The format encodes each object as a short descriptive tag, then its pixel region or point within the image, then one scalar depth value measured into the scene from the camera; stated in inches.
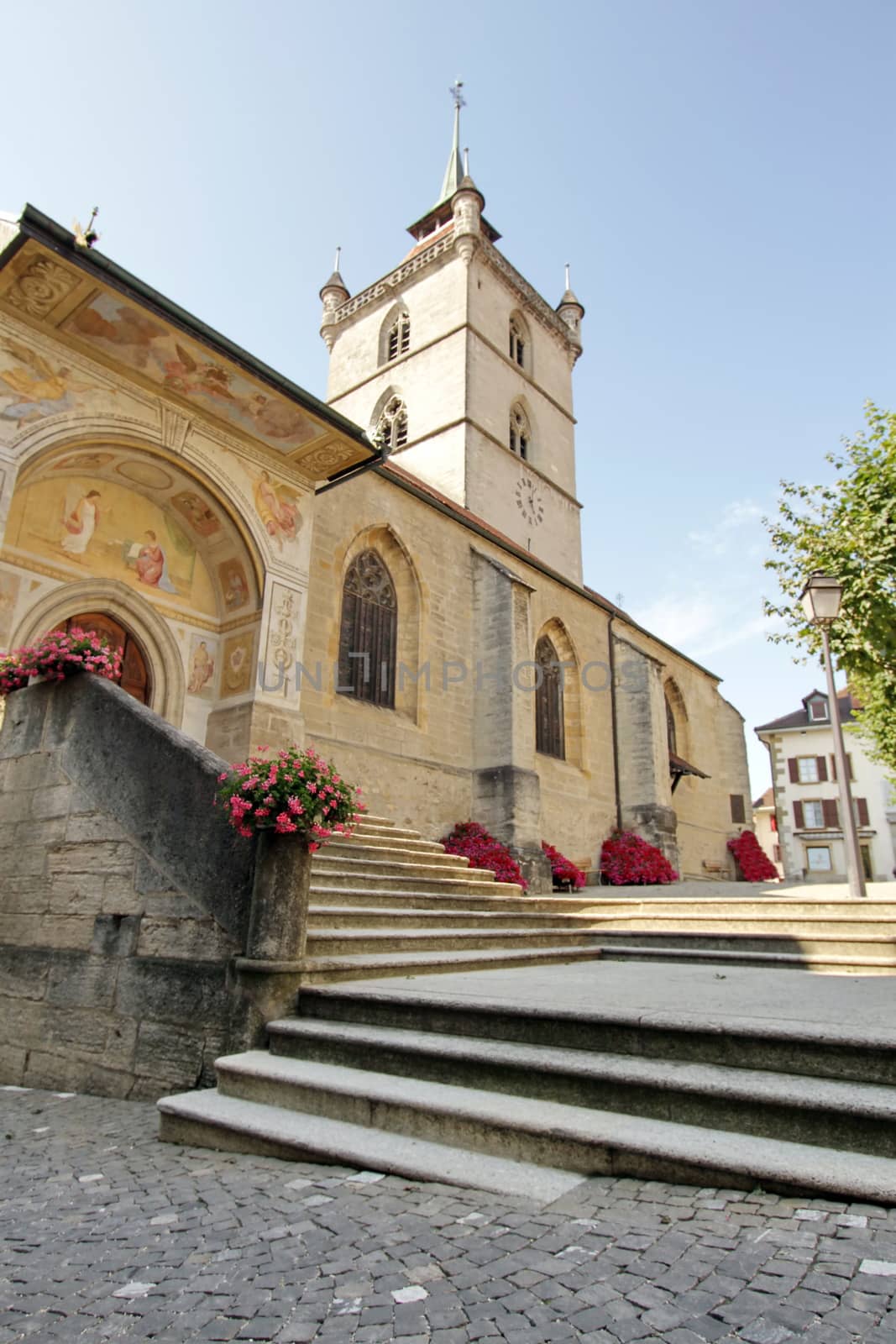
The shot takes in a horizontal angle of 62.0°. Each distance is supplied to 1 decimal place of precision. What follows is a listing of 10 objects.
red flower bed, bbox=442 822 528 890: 454.0
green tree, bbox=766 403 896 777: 516.1
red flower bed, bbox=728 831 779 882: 874.1
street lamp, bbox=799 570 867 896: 312.3
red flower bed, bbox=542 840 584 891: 527.6
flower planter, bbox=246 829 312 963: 147.7
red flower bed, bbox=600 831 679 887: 620.7
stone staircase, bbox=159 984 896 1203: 84.5
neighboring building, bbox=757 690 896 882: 1302.9
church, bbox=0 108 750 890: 303.0
